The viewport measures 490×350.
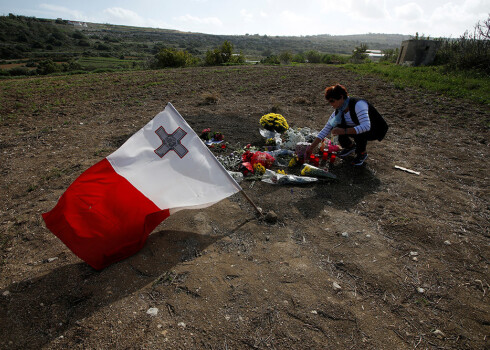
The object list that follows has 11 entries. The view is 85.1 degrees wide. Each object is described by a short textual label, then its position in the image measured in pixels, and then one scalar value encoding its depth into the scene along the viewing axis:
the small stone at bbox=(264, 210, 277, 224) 3.38
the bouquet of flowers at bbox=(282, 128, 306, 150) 5.14
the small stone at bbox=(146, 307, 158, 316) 2.23
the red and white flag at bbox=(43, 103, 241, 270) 2.56
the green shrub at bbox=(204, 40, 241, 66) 33.22
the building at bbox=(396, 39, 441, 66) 16.94
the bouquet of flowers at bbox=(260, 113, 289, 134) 5.71
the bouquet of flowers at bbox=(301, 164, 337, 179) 4.27
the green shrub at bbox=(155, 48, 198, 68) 31.09
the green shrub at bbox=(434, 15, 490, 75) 11.55
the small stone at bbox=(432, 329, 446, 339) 2.06
